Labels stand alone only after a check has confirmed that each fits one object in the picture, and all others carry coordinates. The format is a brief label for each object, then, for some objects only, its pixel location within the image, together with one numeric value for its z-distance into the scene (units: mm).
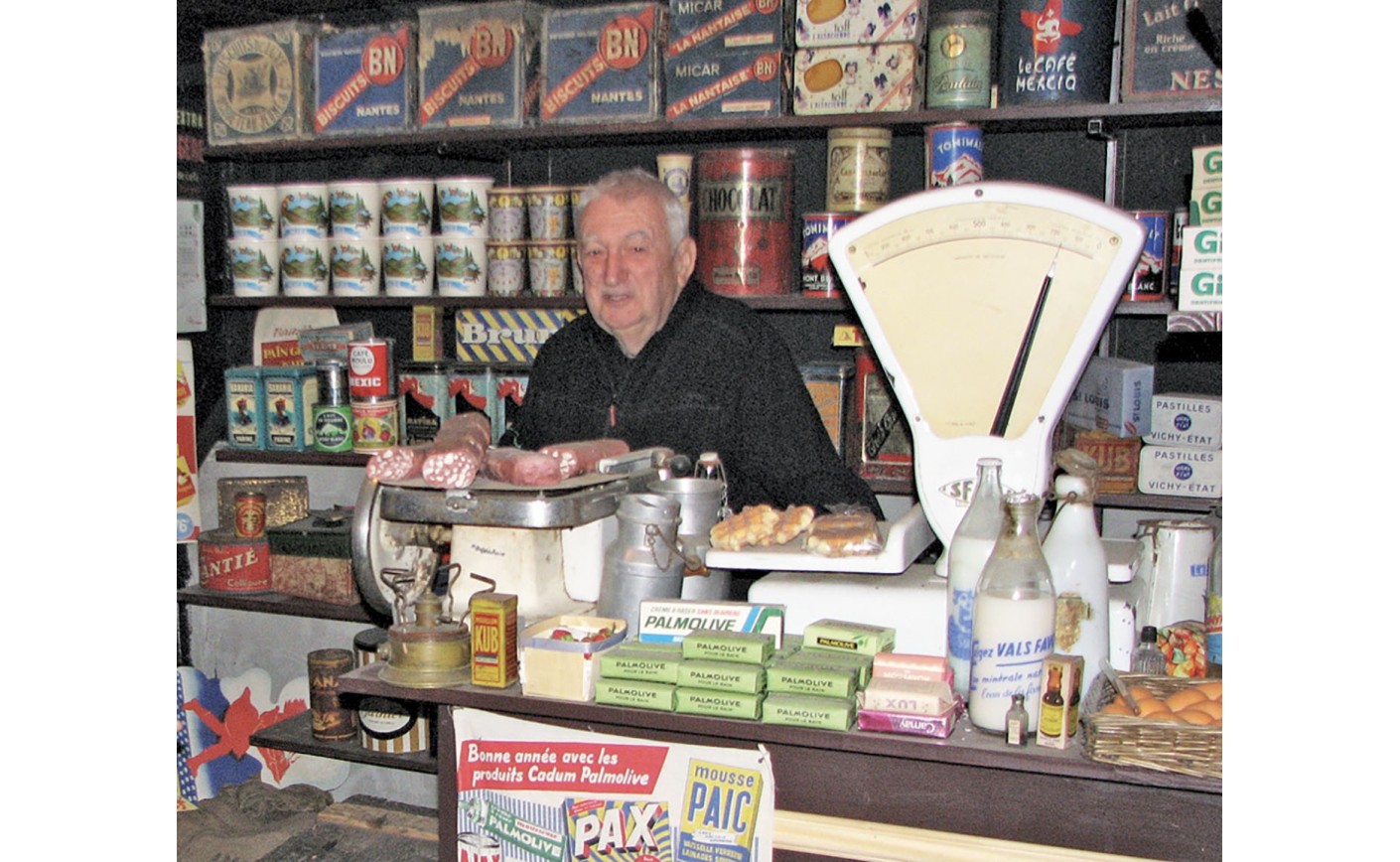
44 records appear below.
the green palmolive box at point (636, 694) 1328
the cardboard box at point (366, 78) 3025
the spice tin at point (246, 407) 3221
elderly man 2441
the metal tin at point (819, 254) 2613
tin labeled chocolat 2670
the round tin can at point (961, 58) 2494
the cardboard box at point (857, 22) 2549
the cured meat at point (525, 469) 1519
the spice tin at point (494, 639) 1389
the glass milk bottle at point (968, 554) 1342
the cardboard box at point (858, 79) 2580
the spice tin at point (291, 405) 3182
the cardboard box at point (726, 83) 2680
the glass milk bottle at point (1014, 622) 1228
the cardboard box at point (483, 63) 2900
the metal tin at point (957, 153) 2496
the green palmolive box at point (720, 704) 1304
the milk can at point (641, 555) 1483
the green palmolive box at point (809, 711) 1269
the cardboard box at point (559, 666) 1365
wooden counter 1215
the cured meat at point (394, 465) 1538
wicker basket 1152
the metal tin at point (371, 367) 3031
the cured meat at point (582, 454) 1578
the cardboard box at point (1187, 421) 2500
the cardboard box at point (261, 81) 3123
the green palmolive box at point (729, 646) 1348
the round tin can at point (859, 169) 2631
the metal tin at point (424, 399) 3080
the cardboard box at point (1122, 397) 2543
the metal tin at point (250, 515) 3236
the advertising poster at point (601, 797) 1343
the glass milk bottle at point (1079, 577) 1351
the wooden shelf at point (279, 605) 3078
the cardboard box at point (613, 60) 2801
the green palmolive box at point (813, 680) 1300
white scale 1482
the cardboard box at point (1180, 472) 2490
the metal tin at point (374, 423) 3080
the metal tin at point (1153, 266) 2461
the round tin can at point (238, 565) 3250
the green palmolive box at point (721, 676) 1311
